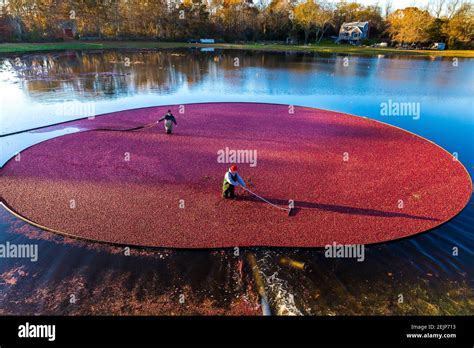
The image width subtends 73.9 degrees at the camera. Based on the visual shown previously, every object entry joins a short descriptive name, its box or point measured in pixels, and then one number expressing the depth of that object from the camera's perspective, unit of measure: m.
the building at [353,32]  78.12
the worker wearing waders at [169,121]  16.03
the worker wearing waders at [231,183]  9.93
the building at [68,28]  63.03
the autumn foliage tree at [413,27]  67.06
